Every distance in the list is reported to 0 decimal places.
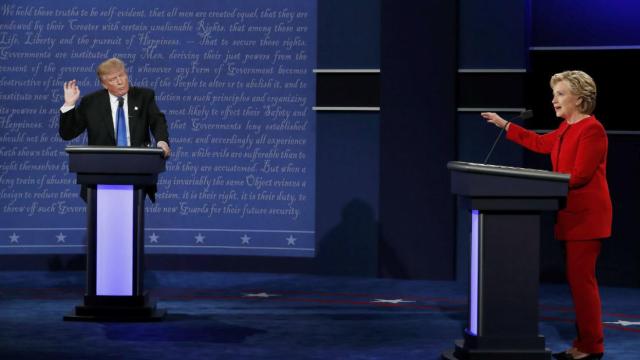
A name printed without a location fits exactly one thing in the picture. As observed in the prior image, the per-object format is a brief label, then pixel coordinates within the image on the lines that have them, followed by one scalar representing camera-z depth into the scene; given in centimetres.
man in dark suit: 1221
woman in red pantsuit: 961
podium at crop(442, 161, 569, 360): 943
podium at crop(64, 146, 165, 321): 1193
